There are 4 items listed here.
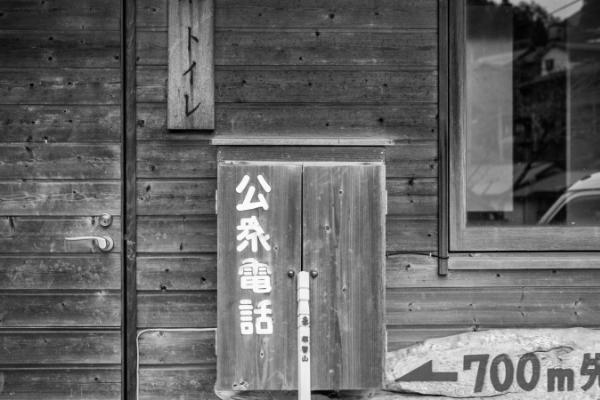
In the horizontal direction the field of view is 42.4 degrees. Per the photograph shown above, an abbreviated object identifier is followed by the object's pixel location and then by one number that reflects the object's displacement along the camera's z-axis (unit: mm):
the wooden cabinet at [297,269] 3744
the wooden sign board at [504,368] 4066
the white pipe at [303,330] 3660
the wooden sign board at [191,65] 4039
